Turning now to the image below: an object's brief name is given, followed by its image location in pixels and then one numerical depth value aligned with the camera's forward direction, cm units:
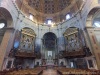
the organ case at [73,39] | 1416
